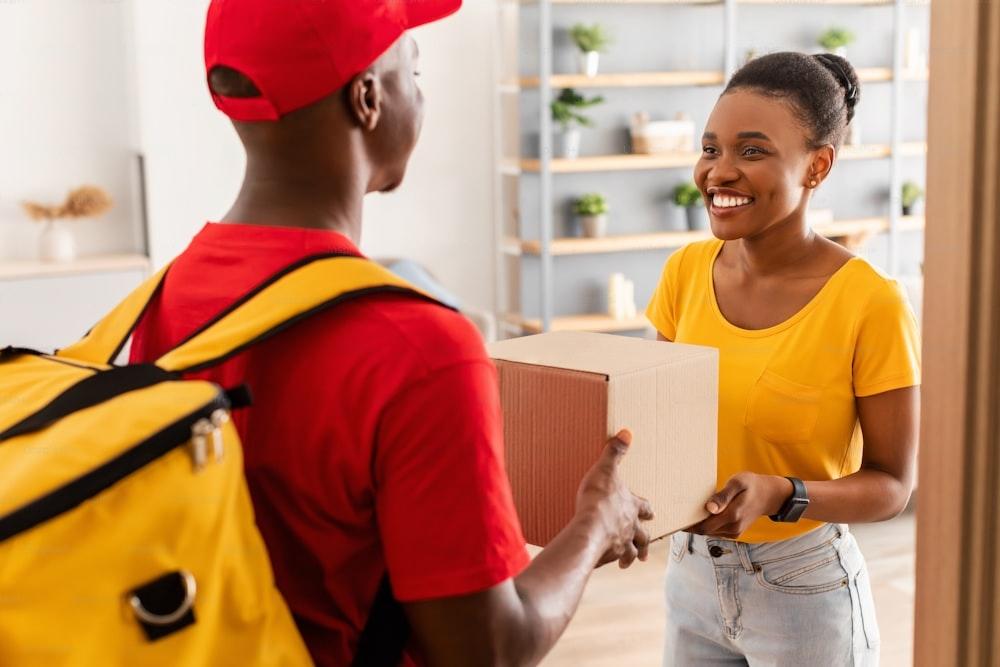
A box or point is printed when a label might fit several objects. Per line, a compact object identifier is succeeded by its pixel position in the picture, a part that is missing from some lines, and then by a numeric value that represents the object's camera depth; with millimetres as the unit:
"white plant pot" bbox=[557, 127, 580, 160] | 5000
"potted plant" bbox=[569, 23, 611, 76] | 4969
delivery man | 805
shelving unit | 4926
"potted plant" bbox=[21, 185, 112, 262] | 4387
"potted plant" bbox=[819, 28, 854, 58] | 5422
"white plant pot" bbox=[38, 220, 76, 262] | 4391
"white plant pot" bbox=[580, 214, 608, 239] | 5148
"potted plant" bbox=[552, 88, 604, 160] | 4973
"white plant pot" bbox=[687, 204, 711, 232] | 5312
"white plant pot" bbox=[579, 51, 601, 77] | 4992
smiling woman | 1423
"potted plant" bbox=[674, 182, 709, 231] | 5301
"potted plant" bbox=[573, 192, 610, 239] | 5129
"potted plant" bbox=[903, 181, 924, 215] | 5758
